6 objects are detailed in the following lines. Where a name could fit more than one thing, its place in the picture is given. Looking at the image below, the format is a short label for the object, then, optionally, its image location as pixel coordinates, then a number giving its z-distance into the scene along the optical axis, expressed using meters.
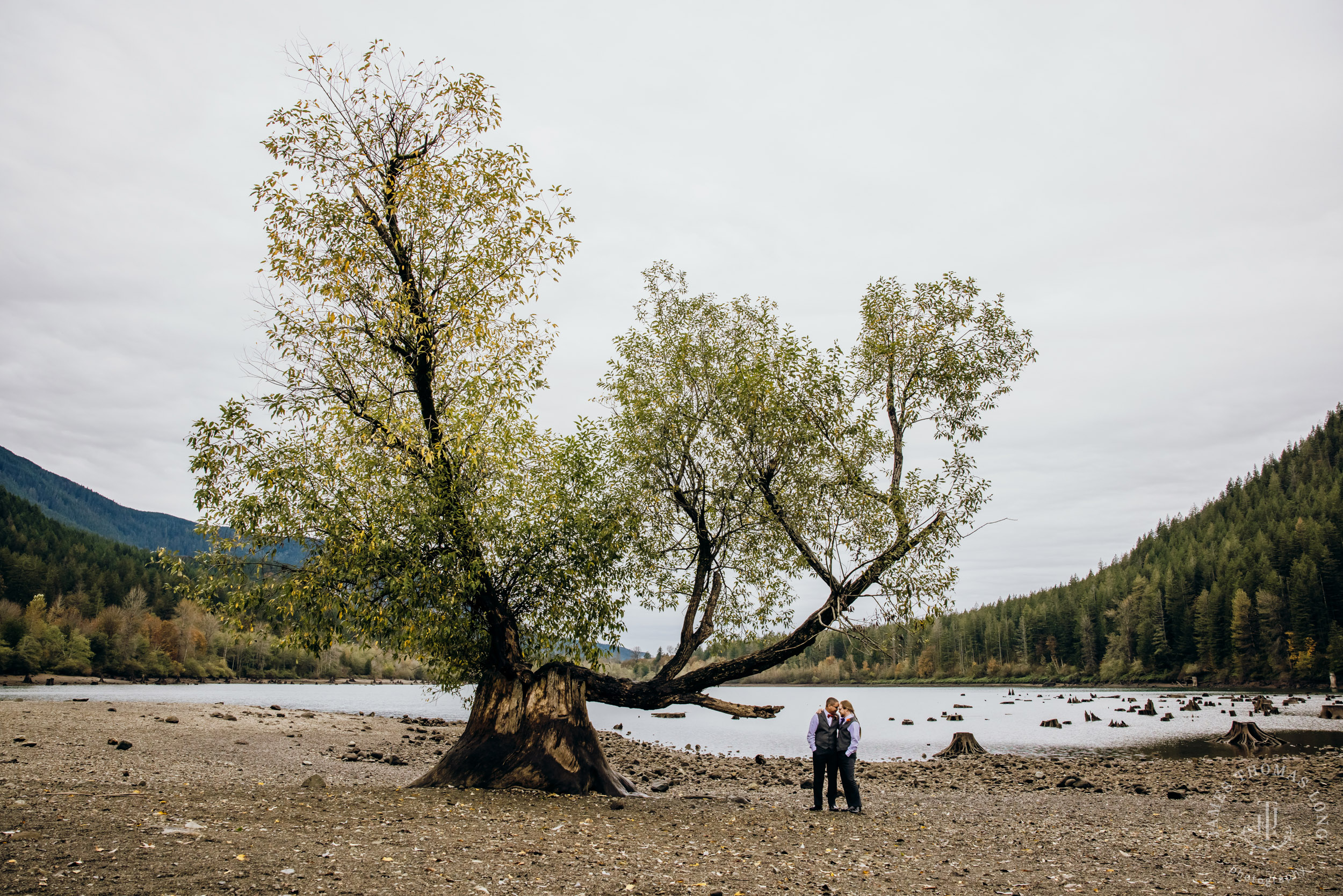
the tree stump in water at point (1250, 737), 37.03
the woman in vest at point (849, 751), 16.66
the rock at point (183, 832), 9.35
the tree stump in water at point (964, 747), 37.25
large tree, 14.80
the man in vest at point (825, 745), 16.75
